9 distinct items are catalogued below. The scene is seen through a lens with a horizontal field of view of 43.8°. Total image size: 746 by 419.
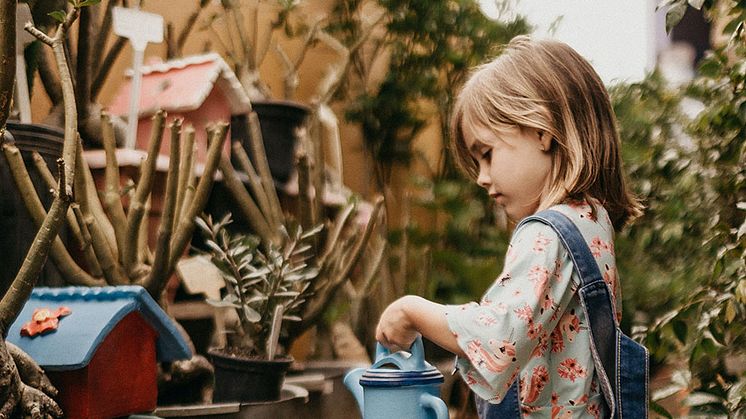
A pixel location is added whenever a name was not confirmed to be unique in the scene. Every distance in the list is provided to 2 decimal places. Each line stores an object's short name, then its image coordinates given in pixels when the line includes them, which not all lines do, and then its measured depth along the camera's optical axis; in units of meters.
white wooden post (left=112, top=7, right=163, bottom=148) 2.70
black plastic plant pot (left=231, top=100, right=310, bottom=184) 3.36
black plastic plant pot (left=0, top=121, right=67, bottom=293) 2.15
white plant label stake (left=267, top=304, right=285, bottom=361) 2.49
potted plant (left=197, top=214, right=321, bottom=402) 2.46
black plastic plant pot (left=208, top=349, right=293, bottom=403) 2.46
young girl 1.24
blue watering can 1.24
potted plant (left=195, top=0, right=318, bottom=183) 3.37
